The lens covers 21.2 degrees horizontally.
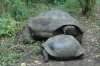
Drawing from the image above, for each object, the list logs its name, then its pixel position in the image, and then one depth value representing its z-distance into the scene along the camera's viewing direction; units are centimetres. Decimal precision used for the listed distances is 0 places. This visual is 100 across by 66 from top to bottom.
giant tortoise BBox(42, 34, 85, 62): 539
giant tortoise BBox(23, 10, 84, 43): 605
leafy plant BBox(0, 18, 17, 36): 659
